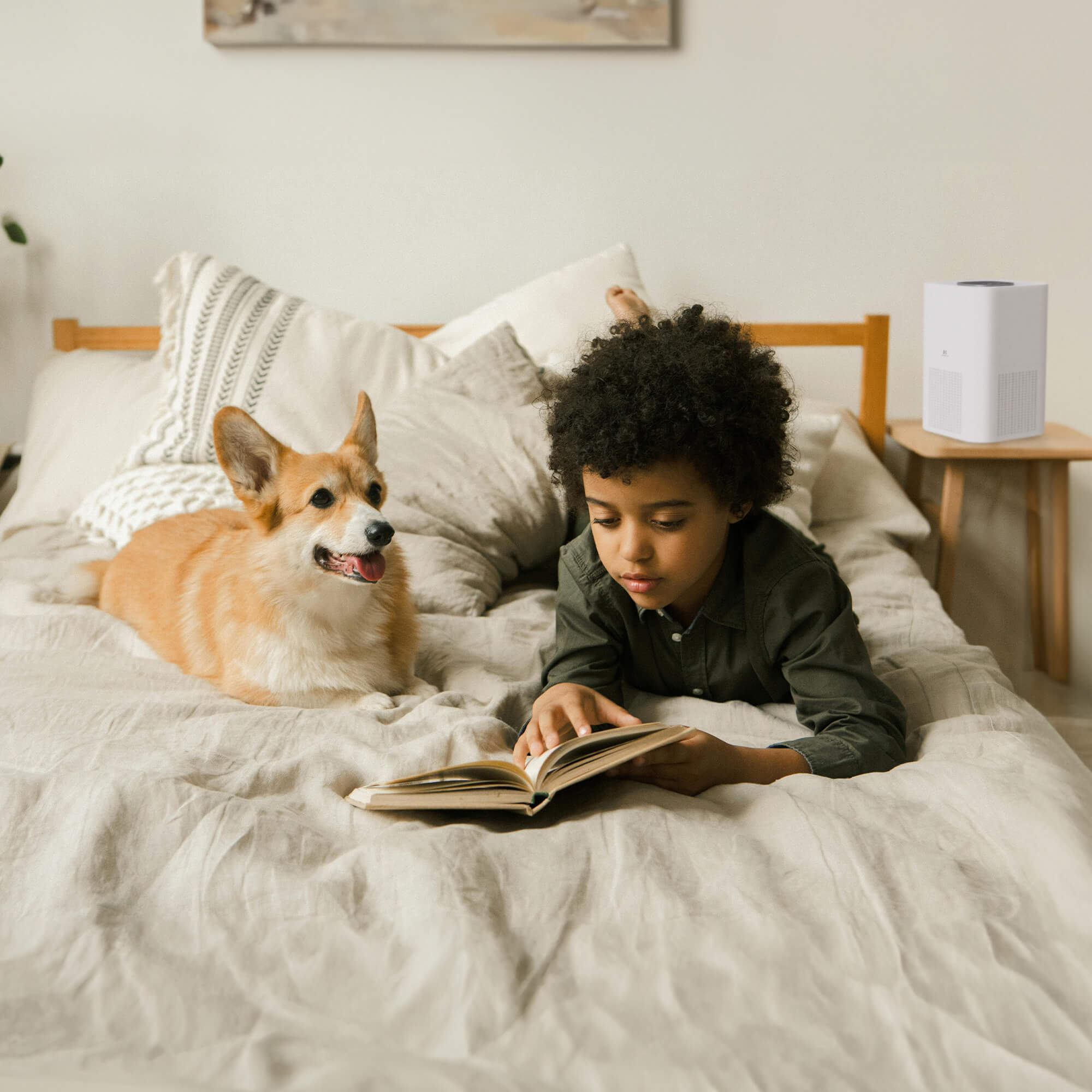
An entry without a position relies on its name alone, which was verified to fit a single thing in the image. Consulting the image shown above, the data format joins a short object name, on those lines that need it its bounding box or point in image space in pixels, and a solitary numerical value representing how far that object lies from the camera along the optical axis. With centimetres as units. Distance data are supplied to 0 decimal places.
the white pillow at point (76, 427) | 202
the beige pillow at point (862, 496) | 193
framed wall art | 225
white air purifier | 196
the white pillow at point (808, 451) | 179
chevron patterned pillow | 184
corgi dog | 113
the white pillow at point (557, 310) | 205
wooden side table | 203
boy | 100
